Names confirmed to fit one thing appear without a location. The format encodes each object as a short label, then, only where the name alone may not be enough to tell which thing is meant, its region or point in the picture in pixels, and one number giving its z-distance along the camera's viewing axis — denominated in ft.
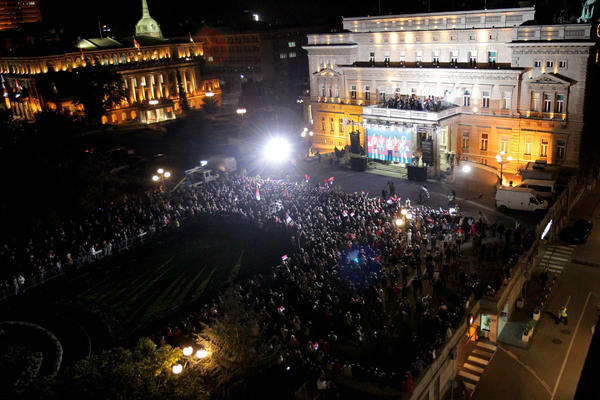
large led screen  163.94
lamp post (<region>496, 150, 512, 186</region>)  142.73
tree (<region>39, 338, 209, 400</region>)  46.16
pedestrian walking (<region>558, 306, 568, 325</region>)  86.29
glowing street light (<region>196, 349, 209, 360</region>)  59.61
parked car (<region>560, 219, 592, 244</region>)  113.09
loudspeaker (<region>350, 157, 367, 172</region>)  168.53
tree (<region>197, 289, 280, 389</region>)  60.59
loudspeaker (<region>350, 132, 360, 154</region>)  176.76
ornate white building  142.10
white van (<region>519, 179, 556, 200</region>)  125.58
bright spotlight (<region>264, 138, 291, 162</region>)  186.29
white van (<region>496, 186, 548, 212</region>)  119.85
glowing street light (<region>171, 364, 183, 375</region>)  55.16
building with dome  259.39
